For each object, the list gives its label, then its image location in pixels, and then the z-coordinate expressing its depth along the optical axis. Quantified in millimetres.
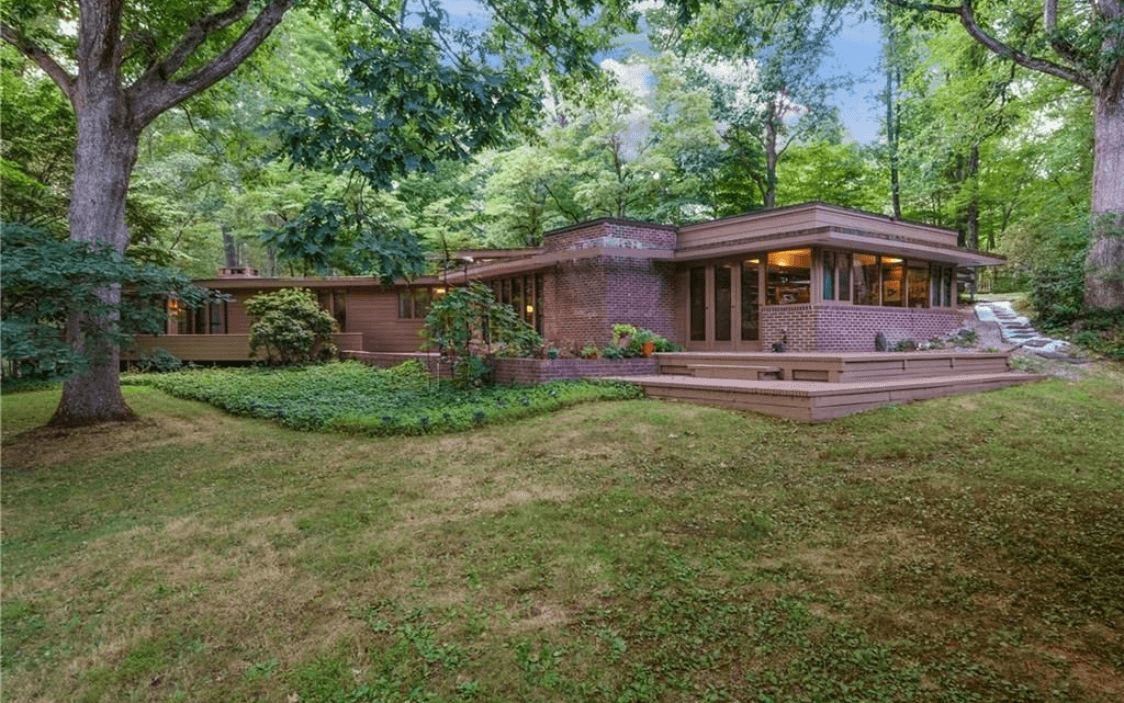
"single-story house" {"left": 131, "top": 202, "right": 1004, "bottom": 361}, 11664
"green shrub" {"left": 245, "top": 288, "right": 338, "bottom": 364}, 16188
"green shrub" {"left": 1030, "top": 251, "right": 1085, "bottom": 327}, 12961
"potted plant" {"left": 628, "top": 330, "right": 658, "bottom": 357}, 12016
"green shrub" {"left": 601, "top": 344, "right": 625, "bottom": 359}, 11477
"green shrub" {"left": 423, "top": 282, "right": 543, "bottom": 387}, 10547
